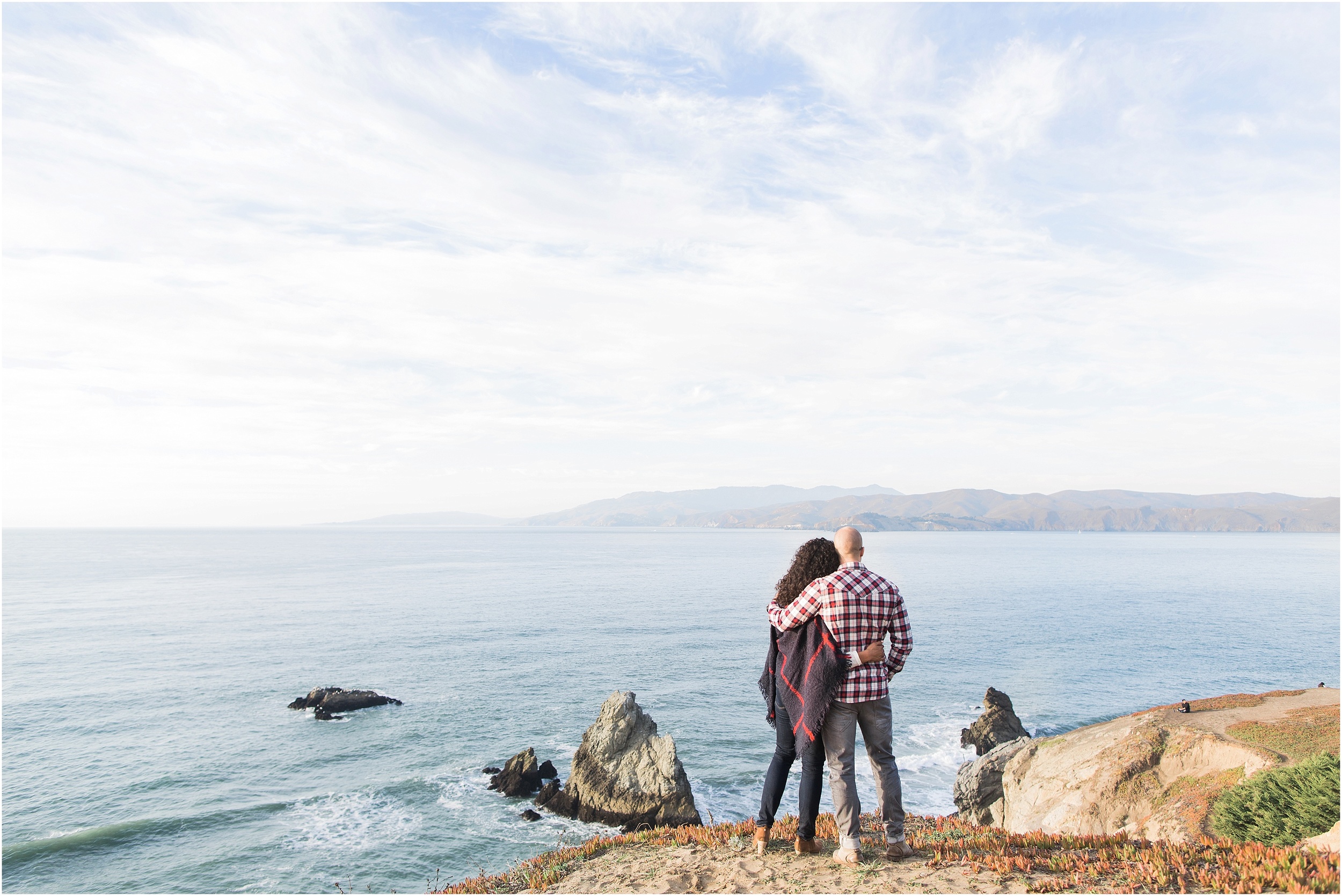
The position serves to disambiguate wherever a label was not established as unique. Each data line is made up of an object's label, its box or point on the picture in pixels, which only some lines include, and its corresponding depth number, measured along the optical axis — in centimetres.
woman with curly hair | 659
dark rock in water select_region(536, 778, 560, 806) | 2356
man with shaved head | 638
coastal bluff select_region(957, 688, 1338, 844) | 1328
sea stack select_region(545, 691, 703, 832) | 2205
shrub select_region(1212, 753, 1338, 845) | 805
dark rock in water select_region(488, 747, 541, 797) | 2428
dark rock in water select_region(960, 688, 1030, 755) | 2817
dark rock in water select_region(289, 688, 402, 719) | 3347
